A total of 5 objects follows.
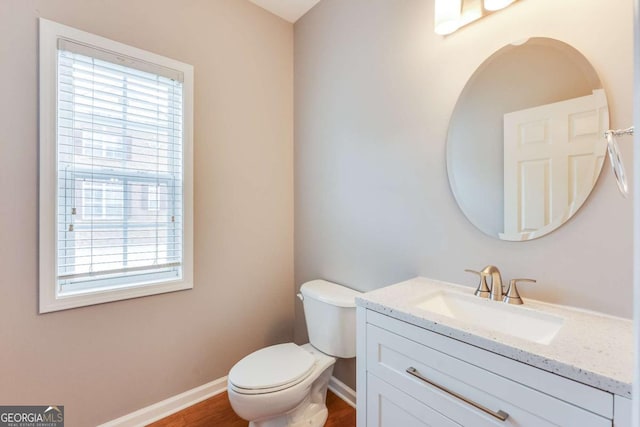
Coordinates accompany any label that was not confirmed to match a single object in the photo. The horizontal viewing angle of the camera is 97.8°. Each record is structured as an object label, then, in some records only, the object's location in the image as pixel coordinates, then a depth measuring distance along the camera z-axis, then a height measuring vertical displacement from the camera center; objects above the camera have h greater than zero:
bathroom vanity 0.62 -0.40
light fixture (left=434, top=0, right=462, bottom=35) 1.18 +0.85
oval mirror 0.93 +0.28
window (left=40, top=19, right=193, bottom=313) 1.32 +0.23
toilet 1.29 -0.78
